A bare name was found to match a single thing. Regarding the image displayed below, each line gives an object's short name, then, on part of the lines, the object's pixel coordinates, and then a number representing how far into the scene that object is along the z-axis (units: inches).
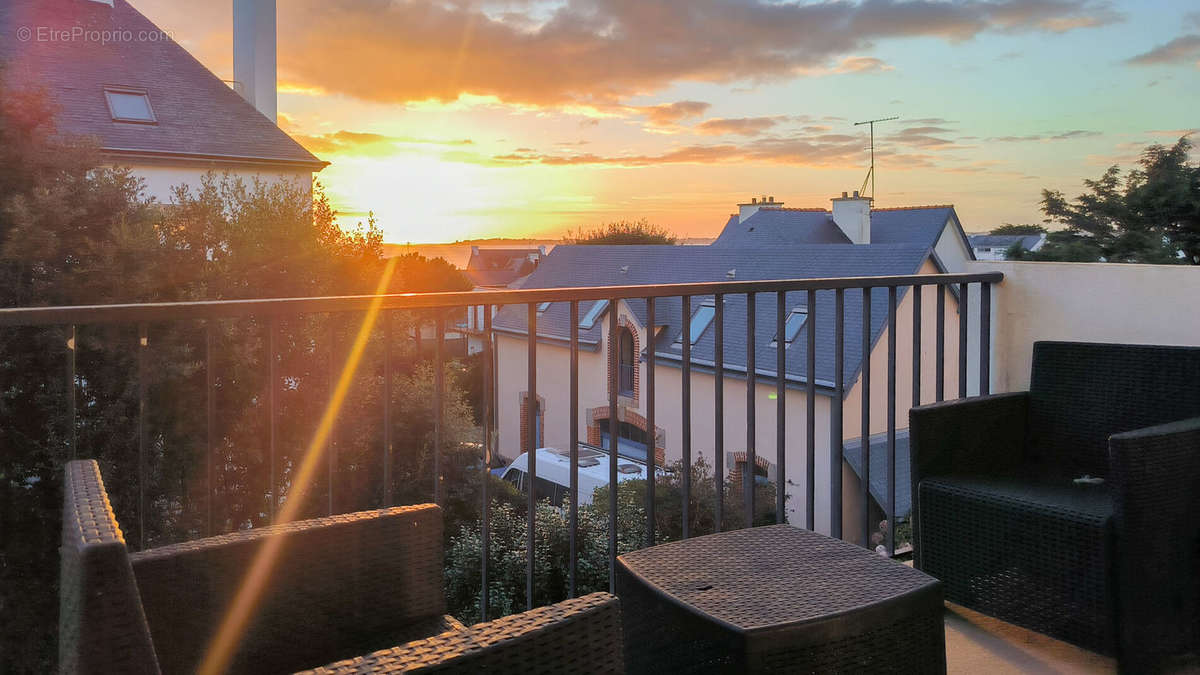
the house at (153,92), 684.7
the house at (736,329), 716.7
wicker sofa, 30.5
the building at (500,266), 1167.0
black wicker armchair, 68.8
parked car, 711.1
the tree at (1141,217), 218.1
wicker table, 45.9
